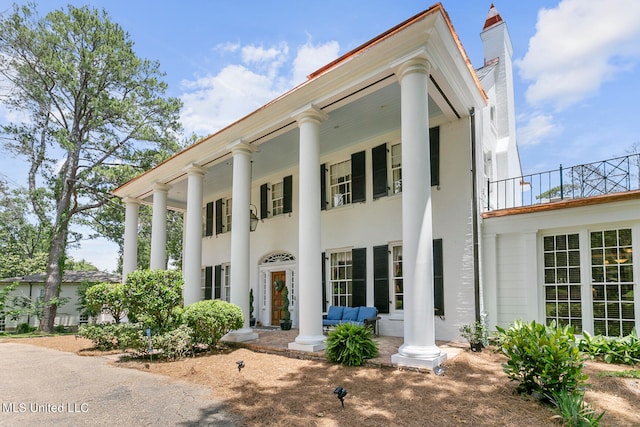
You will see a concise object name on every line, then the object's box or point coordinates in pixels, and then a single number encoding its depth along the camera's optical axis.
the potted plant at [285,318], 11.19
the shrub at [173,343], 7.71
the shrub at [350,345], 6.41
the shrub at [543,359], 4.46
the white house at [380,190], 6.41
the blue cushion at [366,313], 9.55
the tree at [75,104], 15.67
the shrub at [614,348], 6.75
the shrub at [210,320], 8.09
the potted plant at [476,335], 7.60
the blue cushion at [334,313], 10.01
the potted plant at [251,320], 12.81
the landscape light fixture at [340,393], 4.39
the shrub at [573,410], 3.93
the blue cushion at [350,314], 9.72
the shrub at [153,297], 7.86
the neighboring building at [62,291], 18.72
